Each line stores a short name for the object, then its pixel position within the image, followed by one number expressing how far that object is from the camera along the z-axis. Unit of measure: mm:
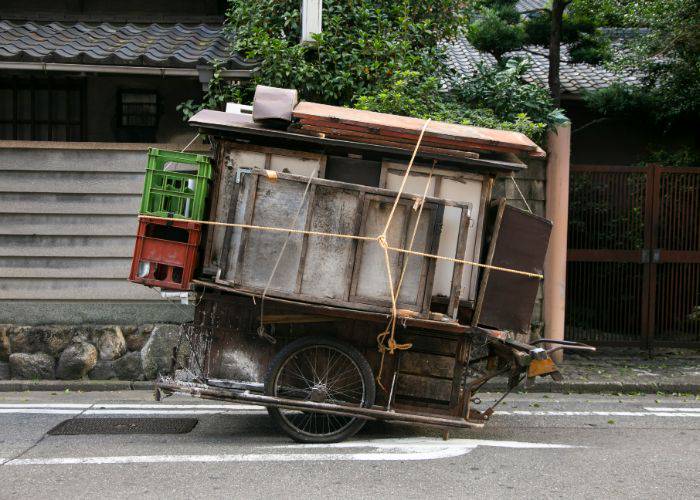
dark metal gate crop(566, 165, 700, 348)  11523
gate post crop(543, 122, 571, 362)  10656
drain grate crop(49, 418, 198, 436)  7059
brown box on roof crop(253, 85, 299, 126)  6410
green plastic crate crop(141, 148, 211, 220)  6430
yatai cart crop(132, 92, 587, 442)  6246
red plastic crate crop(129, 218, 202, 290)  6406
